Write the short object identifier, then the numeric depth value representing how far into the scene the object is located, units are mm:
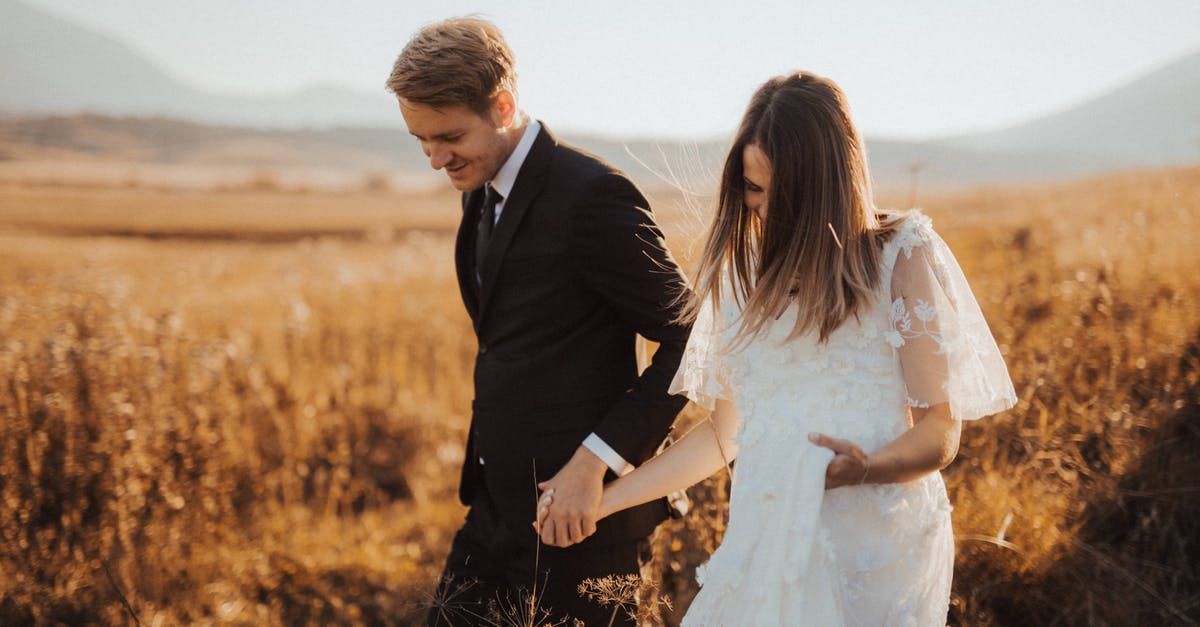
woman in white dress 1573
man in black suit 2174
